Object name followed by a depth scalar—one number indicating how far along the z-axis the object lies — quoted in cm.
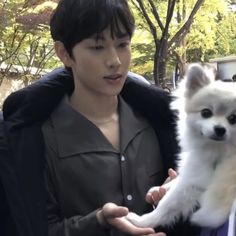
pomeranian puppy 164
